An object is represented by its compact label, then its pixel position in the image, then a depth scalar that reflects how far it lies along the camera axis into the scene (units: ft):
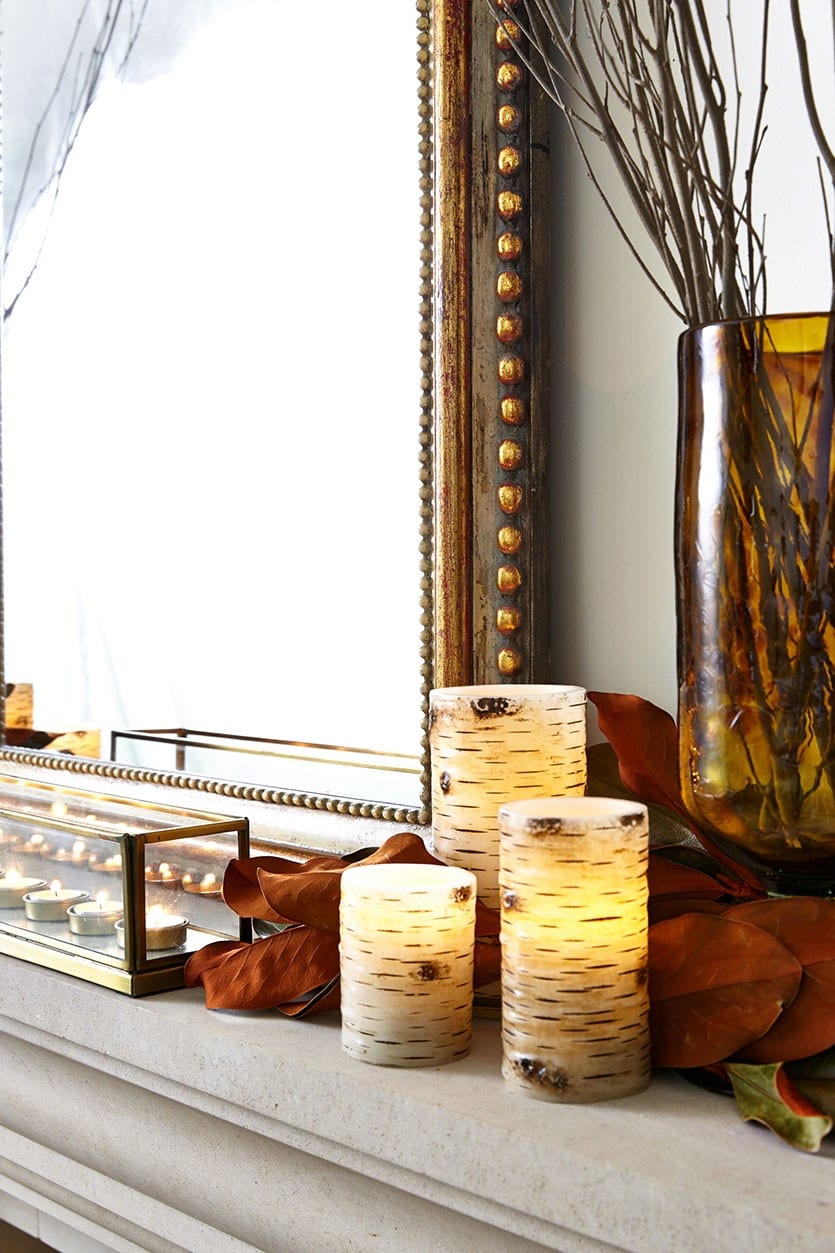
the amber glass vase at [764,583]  1.76
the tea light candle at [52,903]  2.46
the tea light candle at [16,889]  2.57
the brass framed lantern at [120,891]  2.23
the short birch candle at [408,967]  1.77
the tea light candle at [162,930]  2.26
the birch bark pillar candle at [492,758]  1.97
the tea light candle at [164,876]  2.30
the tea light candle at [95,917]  2.32
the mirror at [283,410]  2.58
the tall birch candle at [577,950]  1.63
